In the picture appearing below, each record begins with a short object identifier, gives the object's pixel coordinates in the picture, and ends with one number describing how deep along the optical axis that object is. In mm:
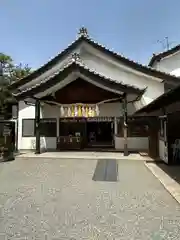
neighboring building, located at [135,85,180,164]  6633
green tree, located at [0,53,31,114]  14910
